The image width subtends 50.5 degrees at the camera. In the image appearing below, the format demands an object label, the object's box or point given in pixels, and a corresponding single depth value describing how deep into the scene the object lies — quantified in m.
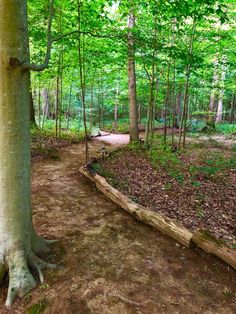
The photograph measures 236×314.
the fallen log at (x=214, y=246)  3.76
